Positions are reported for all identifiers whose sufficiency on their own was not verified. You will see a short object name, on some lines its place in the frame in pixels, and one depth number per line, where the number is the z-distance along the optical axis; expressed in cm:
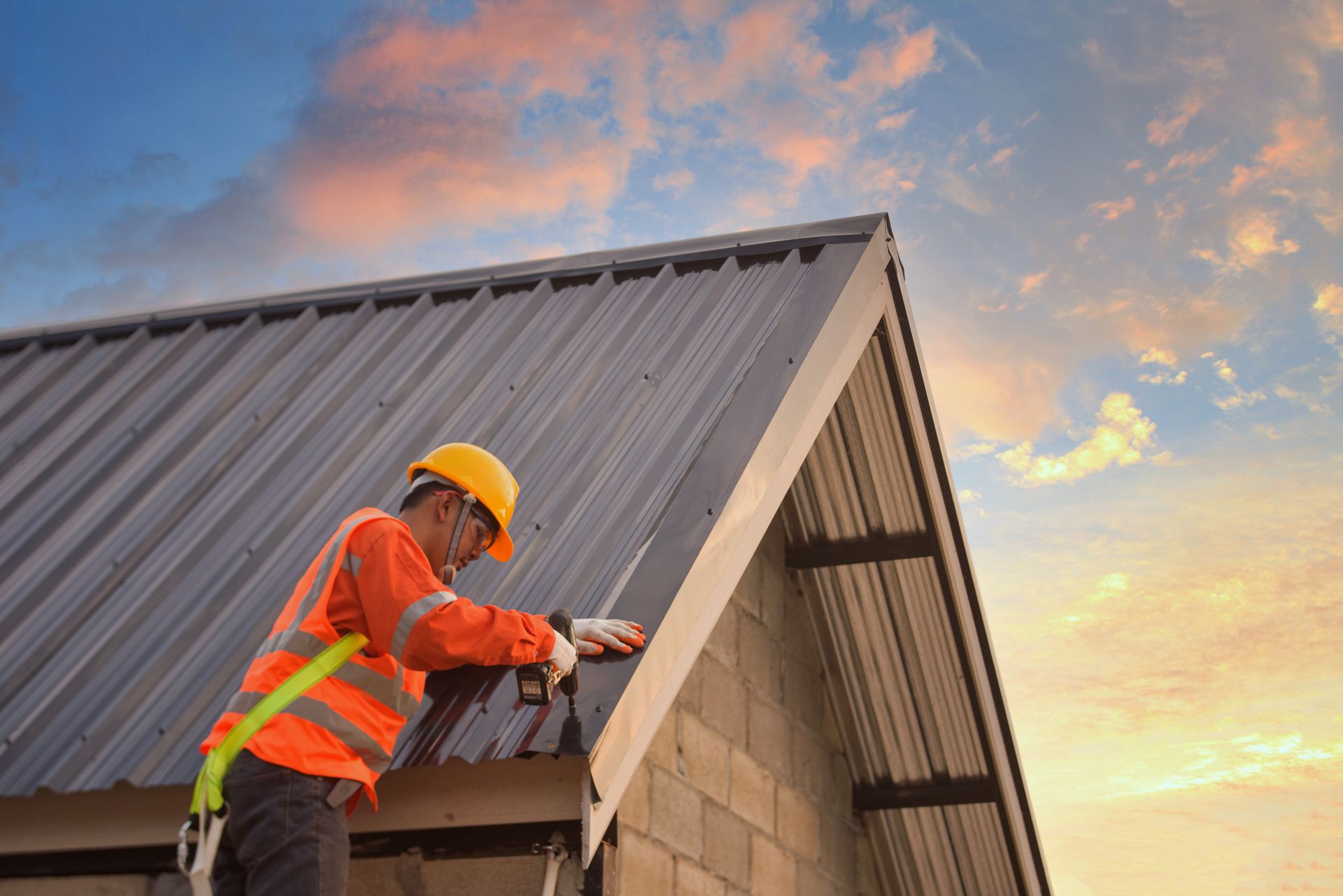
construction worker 338
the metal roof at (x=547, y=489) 428
